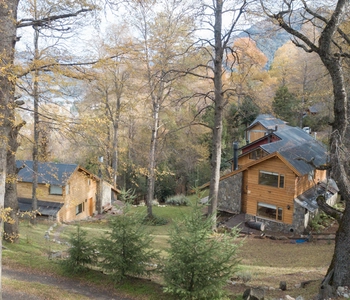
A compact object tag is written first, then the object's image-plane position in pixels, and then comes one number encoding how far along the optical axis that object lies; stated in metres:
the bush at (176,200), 29.67
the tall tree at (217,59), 12.15
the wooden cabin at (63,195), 22.17
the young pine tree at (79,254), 7.88
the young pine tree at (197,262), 6.03
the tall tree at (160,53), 15.94
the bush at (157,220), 20.88
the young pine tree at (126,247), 7.20
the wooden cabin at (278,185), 18.34
